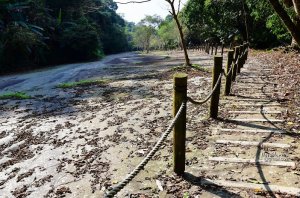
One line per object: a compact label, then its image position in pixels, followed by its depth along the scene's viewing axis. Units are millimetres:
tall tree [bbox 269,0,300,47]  4083
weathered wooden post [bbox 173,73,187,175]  3666
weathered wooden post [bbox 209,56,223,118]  6051
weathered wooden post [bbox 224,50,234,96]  7832
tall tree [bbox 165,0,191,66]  13688
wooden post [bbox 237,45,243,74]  11729
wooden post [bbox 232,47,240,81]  9461
